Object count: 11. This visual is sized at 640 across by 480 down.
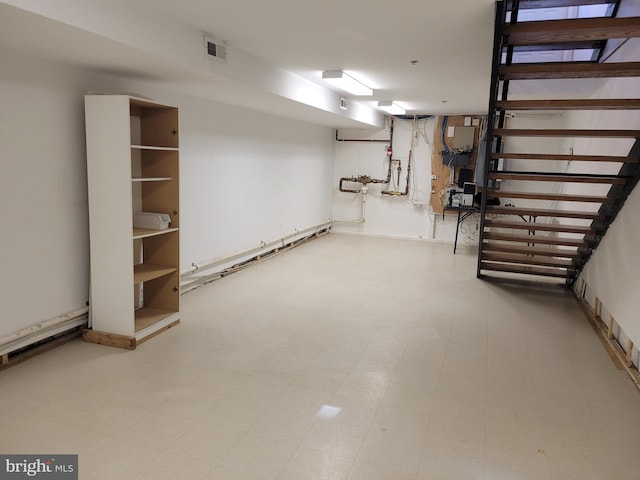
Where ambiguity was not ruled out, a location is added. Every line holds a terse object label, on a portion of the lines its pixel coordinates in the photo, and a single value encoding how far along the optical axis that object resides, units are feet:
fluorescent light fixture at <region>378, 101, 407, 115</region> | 22.26
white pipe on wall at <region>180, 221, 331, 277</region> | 16.67
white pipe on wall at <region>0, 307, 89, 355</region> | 10.15
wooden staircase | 9.13
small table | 24.84
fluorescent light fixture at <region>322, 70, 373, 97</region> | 15.08
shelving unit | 10.89
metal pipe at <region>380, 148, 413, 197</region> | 28.66
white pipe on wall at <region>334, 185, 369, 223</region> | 29.50
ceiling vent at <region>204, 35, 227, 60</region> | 11.34
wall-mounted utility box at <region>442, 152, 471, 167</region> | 26.71
